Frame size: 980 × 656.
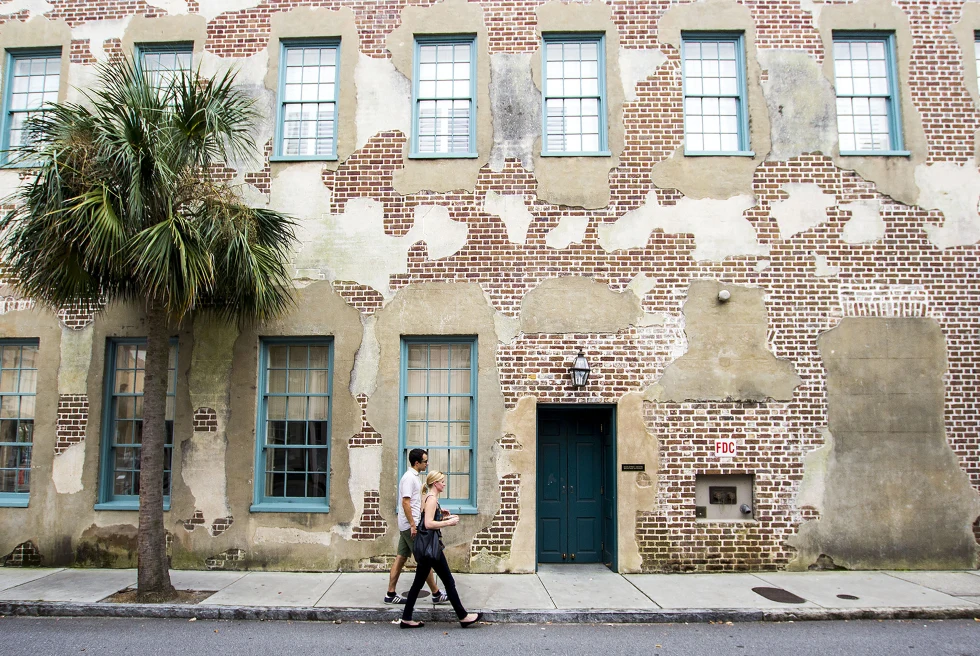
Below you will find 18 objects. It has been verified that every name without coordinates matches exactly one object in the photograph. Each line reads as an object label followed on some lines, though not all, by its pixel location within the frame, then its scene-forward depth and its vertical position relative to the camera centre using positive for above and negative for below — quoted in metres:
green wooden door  9.39 -0.84
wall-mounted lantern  9.04 +0.76
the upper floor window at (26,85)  10.27 +5.28
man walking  7.29 -0.95
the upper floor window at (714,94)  9.78 +4.88
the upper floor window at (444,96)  9.87 +4.88
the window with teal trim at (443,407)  9.30 +0.29
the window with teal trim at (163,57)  10.16 +5.65
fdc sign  9.11 -0.28
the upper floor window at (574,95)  9.78 +4.86
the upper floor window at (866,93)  9.77 +4.89
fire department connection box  9.08 -0.94
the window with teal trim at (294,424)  9.38 +0.05
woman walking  6.71 -1.46
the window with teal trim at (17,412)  9.70 +0.23
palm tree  7.22 +2.27
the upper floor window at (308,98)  9.96 +4.89
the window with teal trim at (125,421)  9.53 +0.09
